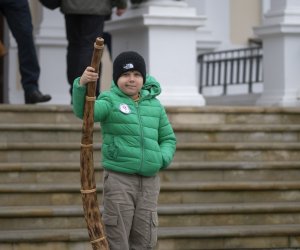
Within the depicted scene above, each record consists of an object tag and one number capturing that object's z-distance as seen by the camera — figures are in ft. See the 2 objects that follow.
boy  26.25
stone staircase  32.63
